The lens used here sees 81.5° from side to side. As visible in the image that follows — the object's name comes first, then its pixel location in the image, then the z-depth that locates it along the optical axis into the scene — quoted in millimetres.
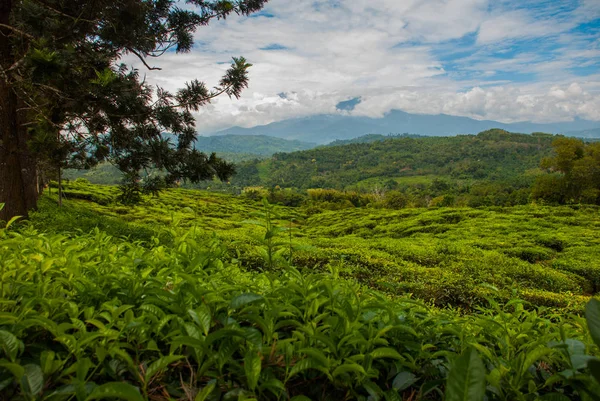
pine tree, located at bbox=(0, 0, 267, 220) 5609
